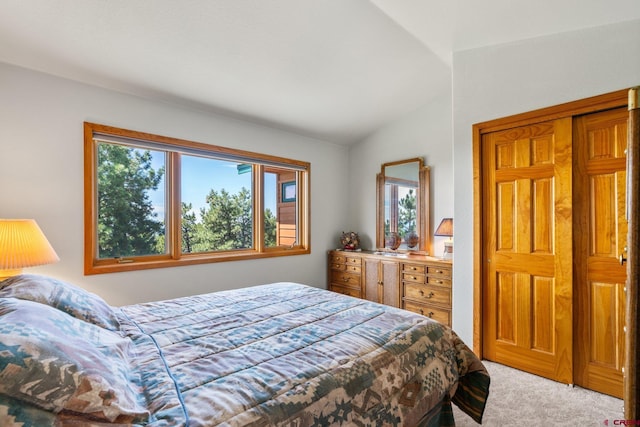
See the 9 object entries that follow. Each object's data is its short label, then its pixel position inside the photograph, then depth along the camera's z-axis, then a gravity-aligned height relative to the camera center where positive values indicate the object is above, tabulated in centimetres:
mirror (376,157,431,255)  394 +14
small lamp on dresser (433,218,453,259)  346 -21
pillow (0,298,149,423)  71 -39
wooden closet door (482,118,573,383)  229 -28
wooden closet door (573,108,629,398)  208 -24
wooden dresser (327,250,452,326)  329 -80
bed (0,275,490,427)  77 -57
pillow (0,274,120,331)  123 -34
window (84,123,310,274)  281 +14
